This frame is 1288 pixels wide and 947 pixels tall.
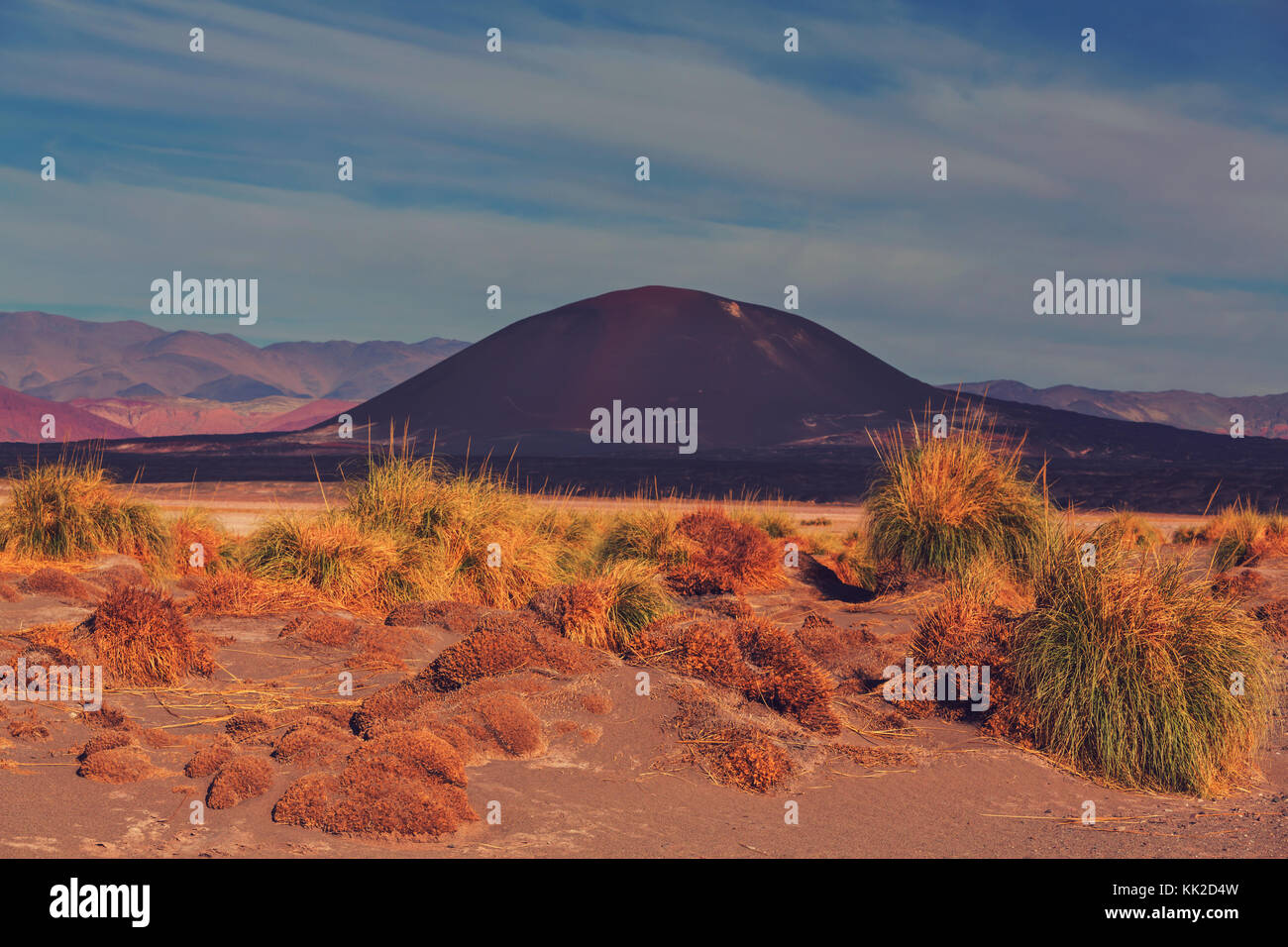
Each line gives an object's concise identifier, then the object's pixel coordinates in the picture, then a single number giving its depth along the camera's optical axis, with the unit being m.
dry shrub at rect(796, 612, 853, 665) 8.46
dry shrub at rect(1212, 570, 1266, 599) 11.23
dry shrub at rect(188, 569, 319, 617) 9.32
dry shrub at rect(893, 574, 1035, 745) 6.92
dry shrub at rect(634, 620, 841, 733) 7.00
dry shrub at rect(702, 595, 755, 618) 9.30
